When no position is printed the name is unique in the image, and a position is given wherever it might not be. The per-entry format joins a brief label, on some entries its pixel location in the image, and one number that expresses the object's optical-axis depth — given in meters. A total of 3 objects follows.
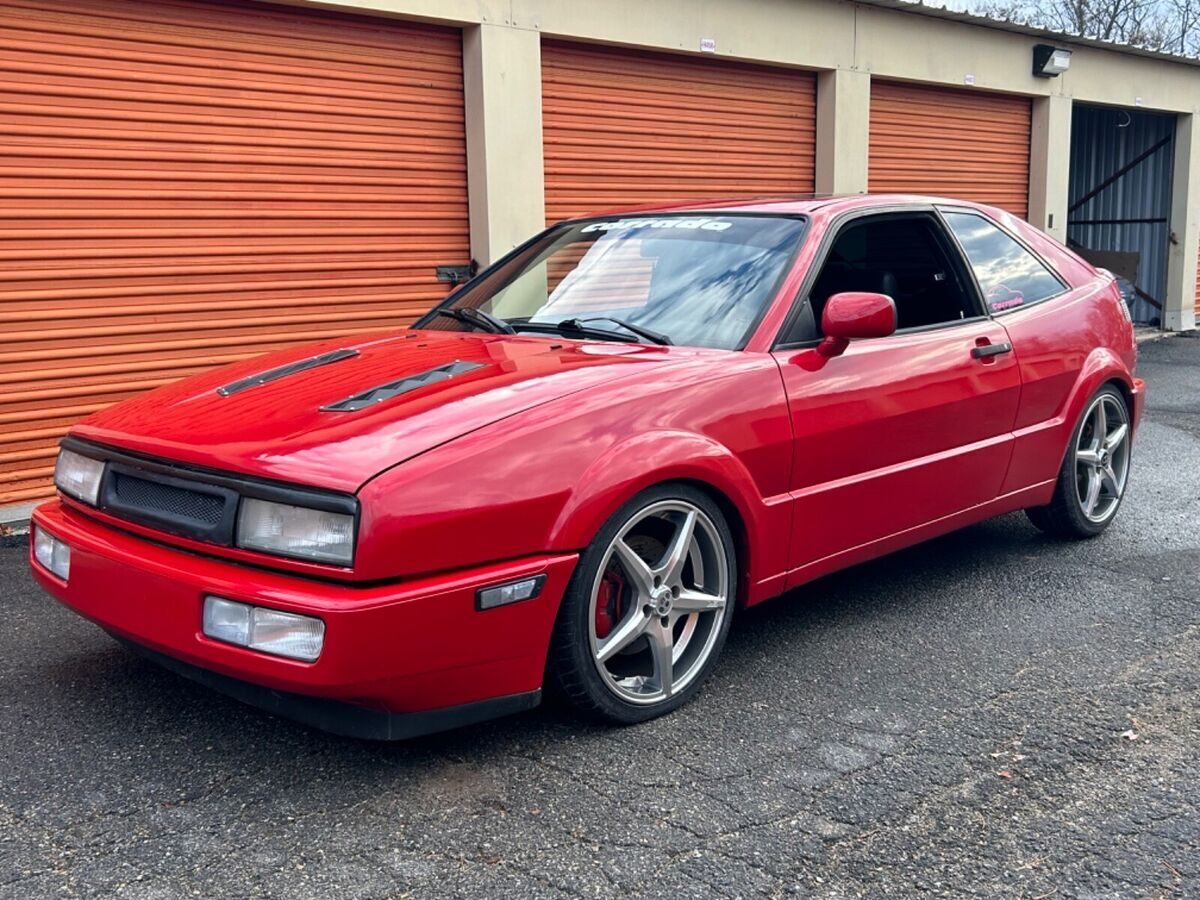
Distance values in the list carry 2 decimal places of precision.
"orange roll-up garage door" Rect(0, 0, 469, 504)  6.03
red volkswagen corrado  2.62
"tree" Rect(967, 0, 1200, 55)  32.34
